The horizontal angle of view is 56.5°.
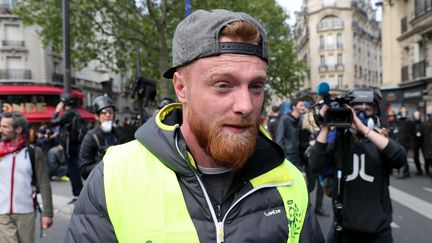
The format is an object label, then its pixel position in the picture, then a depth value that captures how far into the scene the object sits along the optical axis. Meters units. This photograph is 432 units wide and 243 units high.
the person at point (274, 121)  9.49
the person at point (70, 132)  6.85
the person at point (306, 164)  6.29
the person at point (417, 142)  10.18
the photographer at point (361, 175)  2.91
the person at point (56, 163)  9.99
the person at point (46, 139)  11.25
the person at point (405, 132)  10.12
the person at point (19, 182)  3.49
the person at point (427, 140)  9.33
